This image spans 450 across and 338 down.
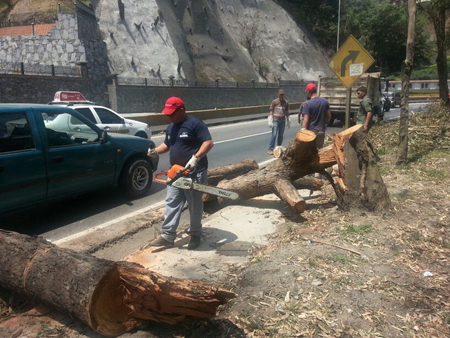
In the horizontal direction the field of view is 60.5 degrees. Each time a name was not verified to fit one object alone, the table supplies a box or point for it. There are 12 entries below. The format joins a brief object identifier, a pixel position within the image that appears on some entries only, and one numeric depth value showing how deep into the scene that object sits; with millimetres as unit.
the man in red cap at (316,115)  7156
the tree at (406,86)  7566
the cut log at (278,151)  6735
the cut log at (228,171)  6688
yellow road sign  8000
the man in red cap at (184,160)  4594
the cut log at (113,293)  2814
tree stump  5186
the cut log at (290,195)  5184
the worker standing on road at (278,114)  10102
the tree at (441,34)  11242
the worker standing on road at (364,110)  7938
